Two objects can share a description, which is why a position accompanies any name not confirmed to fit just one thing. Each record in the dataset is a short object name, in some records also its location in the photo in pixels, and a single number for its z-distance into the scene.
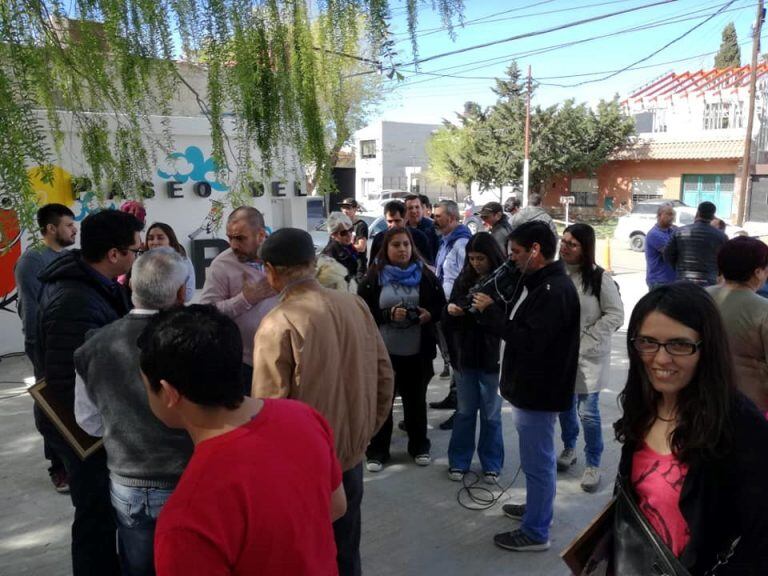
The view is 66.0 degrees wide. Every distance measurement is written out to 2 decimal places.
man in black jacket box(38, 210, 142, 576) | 2.52
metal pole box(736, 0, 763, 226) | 18.20
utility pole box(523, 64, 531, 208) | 24.58
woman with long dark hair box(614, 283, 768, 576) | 1.52
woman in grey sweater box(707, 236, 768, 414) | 2.90
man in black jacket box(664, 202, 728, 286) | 6.27
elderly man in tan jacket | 2.40
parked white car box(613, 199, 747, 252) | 20.36
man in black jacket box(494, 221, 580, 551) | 3.08
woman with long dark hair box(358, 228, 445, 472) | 4.43
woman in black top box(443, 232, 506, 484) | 3.98
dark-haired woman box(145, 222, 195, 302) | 4.53
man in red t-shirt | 1.25
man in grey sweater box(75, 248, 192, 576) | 2.08
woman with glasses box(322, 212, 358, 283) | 5.46
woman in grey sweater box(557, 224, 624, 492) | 3.97
